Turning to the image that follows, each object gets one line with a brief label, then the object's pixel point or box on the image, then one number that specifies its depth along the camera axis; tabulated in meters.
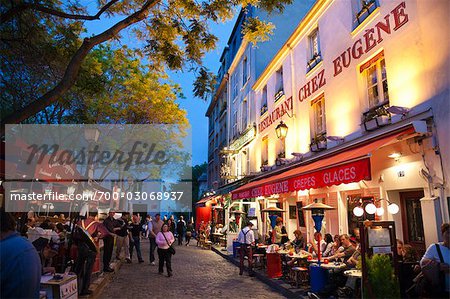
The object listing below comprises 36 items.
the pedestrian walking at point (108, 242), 10.45
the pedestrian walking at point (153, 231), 12.77
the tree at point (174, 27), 7.12
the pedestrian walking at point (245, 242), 11.56
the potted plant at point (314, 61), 11.81
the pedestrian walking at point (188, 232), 24.89
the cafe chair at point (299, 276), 8.75
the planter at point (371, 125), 8.21
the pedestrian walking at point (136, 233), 13.68
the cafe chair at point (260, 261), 12.04
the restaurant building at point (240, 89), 19.78
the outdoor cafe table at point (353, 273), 6.74
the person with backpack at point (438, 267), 5.33
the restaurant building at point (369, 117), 6.59
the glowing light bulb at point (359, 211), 8.20
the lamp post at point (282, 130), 13.59
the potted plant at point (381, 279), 5.61
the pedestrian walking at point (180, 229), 24.02
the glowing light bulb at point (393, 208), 7.59
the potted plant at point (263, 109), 17.45
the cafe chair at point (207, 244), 21.16
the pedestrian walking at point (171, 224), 23.31
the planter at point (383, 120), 7.85
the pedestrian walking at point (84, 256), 7.24
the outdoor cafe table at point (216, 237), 23.10
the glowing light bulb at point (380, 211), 8.09
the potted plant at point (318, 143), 10.96
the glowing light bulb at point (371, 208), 7.57
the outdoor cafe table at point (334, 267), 7.70
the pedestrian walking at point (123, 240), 12.83
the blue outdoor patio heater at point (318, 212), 8.42
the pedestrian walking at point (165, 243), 10.74
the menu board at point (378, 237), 6.03
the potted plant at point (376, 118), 7.89
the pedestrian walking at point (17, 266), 2.81
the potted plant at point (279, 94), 15.05
